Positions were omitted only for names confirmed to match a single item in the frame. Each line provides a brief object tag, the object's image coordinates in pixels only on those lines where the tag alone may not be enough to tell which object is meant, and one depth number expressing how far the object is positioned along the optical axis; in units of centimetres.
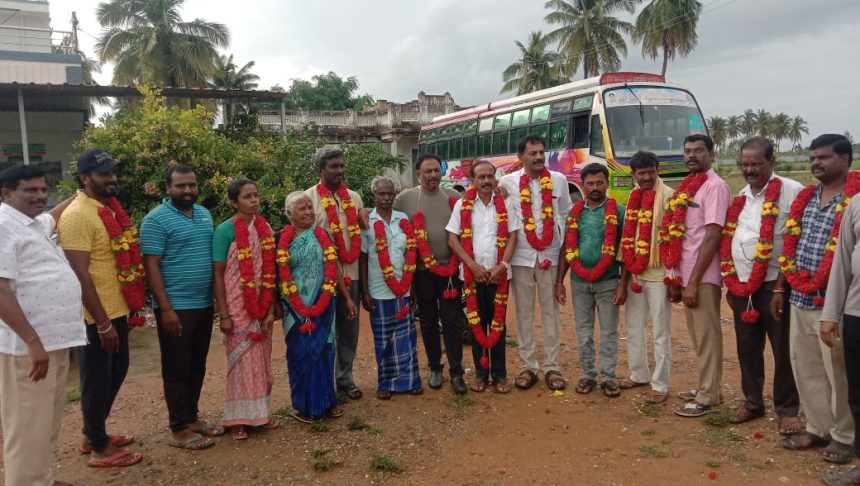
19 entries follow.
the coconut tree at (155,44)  2111
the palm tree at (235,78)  3118
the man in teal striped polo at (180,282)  382
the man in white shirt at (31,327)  296
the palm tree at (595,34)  2556
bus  1167
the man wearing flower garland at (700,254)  410
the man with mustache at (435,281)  481
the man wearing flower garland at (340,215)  461
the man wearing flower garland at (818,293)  343
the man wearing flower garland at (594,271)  466
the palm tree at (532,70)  2978
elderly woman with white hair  423
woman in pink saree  399
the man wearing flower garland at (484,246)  471
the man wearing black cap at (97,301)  352
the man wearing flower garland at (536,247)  480
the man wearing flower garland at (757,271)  382
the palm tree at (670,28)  2472
